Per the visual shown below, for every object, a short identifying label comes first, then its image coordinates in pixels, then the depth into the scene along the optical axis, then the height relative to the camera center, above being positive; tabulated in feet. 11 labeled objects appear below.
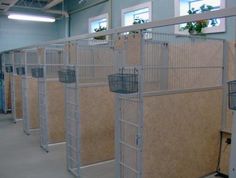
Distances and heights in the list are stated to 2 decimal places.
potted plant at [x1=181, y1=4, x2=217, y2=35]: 14.35 +2.25
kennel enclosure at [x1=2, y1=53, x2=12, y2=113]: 25.46 -1.81
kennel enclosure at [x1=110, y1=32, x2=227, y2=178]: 8.59 -1.41
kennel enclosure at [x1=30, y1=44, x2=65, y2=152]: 14.89 -2.06
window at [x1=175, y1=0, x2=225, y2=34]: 14.15 +3.44
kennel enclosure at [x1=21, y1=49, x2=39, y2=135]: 18.26 -2.19
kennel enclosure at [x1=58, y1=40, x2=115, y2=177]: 11.31 -2.21
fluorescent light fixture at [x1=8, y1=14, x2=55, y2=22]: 27.75 +5.34
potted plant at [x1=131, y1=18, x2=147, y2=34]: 19.22 +3.33
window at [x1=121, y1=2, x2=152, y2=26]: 19.24 +4.15
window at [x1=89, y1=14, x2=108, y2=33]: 24.94 +4.44
